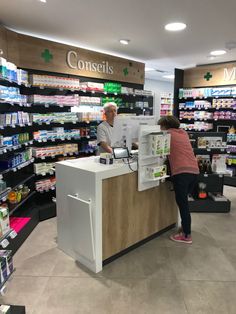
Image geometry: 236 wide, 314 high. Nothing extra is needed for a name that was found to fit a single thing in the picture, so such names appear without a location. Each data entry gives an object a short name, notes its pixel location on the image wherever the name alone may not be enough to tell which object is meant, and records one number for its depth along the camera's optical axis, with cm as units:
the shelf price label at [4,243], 256
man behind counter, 414
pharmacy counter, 279
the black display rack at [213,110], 648
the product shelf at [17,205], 372
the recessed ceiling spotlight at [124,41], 475
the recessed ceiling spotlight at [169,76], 1026
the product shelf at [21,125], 360
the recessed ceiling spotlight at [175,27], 384
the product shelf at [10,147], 325
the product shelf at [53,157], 453
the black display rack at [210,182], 474
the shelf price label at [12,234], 277
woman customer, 336
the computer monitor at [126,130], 313
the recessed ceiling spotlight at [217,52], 561
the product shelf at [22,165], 344
